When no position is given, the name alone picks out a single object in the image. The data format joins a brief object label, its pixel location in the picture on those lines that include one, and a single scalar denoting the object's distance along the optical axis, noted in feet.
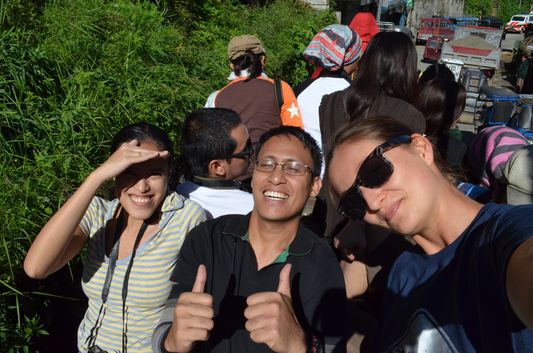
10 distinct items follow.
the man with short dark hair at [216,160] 7.63
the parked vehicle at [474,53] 50.03
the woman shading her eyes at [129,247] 6.13
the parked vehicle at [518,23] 136.67
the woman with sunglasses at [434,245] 3.31
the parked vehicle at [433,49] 73.87
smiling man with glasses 4.43
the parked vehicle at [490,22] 111.14
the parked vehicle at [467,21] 108.25
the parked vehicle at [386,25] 66.97
